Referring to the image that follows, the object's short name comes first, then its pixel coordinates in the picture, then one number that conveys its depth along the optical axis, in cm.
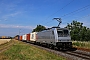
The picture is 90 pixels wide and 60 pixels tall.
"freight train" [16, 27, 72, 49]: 1174
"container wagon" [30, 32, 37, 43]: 2350
